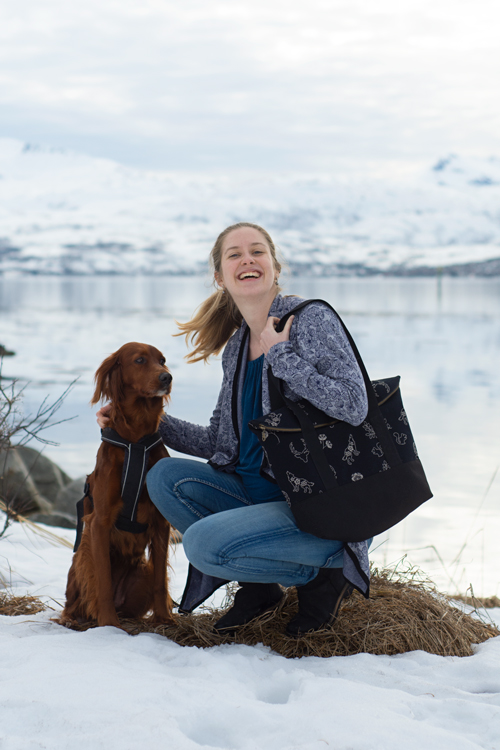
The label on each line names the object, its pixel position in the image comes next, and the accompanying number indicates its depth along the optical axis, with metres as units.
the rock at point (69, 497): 6.01
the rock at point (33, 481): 5.38
